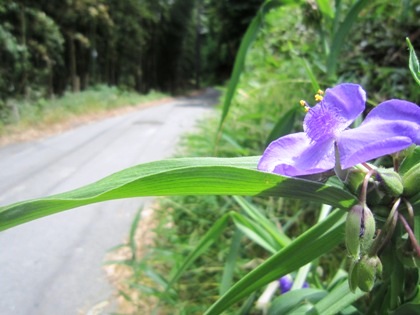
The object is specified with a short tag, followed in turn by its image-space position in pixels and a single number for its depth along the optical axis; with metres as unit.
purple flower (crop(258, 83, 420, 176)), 0.06
